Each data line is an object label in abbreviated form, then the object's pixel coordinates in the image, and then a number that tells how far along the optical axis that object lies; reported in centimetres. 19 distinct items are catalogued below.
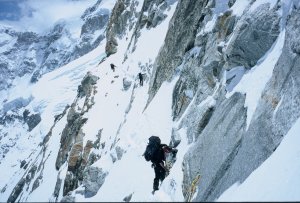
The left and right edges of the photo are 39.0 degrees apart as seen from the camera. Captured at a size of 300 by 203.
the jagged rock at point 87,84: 5369
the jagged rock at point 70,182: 3934
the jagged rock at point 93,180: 2178
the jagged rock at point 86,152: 3950
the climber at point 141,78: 3688
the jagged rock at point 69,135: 4684
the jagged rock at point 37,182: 5372
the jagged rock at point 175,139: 1805
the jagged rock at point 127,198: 1646
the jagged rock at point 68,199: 1158
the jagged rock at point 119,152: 2515
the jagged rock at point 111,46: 6300
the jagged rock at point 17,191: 6562
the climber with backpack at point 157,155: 1381
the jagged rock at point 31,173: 6217
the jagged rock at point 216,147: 1234
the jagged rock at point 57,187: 4229
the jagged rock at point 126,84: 4404
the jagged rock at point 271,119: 1112
